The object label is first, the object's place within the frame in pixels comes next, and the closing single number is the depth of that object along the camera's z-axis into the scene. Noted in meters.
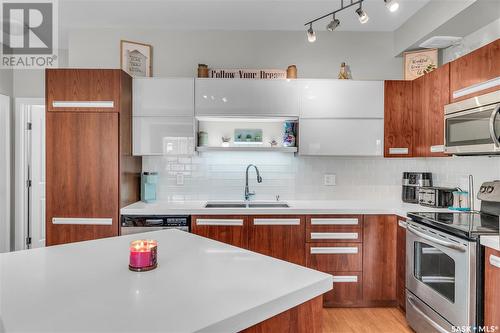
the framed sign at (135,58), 3.36
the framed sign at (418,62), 3.19
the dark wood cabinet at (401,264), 2.69
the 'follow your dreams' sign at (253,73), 3.36
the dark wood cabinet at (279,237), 2.83
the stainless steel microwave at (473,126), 1.96
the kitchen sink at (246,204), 3.13
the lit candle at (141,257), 1.20
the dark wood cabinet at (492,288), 1.69
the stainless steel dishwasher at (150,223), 2.82
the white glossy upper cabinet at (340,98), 3.13
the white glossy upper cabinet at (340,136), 3.14
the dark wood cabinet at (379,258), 2.85
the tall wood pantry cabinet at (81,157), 2.82
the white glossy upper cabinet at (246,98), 3.10
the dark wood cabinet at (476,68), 2.08
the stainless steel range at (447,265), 1.82
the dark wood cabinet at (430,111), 2.66
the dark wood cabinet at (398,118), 3.14
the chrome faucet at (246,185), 3.26
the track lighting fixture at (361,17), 1.77
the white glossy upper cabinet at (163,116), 3.09
